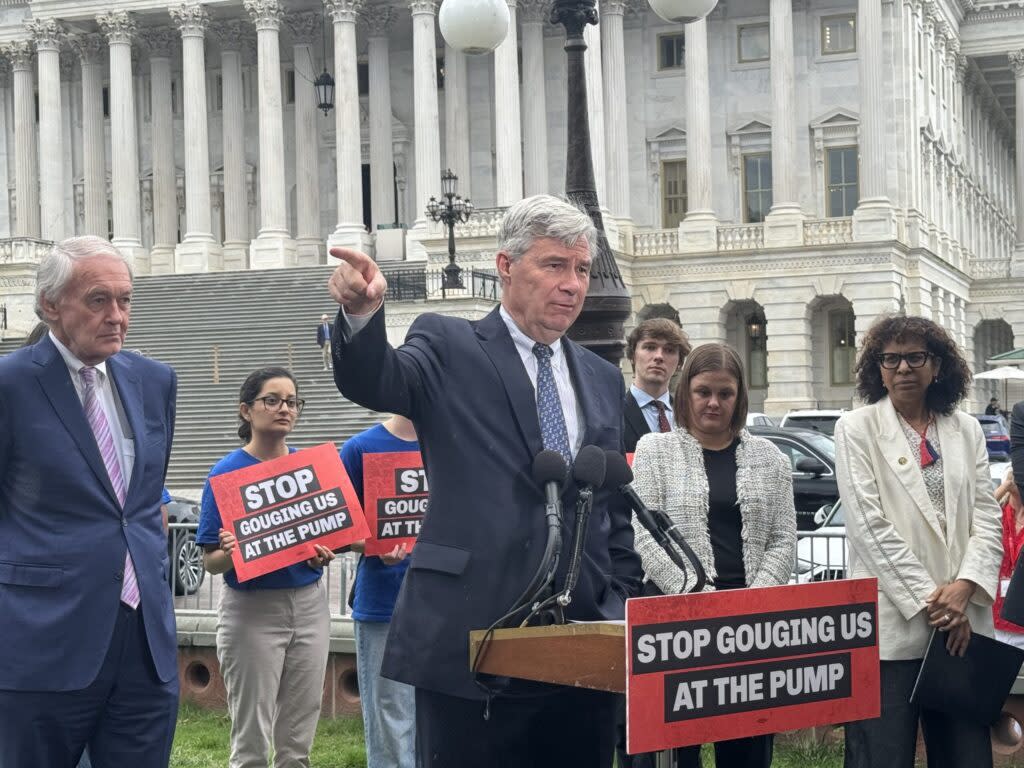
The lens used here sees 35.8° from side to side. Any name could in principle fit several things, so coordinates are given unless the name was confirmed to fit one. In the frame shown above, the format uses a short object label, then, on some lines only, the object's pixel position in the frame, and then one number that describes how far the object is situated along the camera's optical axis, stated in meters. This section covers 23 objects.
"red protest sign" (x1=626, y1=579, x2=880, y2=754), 4.21
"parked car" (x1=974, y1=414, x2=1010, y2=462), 29.49
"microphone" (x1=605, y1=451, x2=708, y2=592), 4.70
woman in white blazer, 6.43
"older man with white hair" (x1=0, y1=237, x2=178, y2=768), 5.15
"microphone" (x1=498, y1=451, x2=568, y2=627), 4.41
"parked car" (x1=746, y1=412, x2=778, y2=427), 30.96
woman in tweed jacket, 6.62
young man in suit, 8.84
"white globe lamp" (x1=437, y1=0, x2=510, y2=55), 13.89
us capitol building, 50.69
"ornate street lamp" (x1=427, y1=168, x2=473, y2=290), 41.00
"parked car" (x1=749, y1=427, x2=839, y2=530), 20.81
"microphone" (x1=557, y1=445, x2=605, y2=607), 4.46
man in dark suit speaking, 4.71
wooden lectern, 4.28
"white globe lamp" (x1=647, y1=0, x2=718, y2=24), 13.00
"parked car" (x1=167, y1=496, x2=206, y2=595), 11.70
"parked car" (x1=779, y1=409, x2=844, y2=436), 29.06
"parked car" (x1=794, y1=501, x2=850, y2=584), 9.86
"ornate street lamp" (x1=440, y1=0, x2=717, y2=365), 10.00
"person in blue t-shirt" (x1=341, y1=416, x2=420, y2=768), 7.89
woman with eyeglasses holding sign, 7.79
